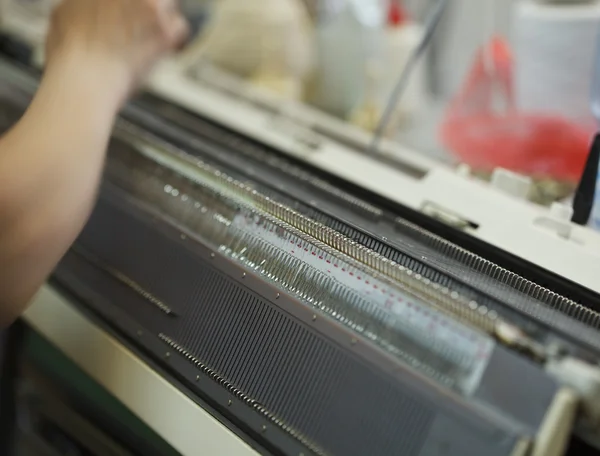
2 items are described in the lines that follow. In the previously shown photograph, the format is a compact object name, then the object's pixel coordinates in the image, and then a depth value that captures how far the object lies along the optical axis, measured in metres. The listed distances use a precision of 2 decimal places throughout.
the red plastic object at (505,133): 0.96
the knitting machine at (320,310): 0.52
